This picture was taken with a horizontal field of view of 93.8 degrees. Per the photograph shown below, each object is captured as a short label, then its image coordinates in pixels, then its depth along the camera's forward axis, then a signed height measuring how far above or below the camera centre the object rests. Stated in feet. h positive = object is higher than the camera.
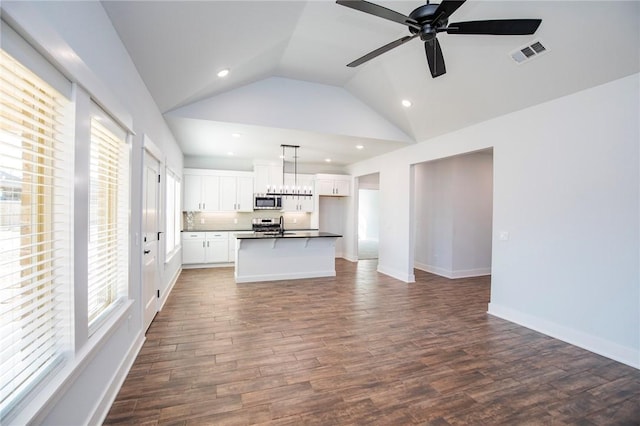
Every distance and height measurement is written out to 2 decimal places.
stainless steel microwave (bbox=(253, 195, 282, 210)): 25.50 +0.47
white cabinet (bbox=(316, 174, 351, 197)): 27.68 +2.24
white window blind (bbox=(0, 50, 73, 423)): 3.98 -0.40
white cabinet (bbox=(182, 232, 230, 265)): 23.13 -3.20
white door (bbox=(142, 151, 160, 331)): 10.75 -1.27
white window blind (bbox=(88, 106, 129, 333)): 6.73 -0.32
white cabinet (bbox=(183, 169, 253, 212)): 24.06 +1.36
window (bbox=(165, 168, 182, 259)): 17.56 -0.50
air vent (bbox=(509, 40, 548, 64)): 10.02 +5.53
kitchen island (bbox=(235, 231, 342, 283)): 19.24 -3.29
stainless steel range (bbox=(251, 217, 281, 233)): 25.75 -1.53
